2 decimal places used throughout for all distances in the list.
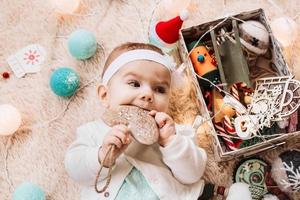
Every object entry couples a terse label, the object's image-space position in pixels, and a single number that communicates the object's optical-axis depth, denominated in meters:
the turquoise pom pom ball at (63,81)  1.76
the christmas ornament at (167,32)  1.74
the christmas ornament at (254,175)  1.66
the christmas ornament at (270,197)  1.64
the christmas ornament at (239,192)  1.62
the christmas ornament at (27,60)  1.84
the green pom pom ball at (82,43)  1.79
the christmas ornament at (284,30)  1.79
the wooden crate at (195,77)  1.64
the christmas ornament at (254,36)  1.72
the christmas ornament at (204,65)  1.73
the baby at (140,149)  1.53
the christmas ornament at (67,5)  1.85
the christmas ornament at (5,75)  1.83
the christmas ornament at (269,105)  1.63
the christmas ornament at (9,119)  1.72
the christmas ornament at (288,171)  1.63
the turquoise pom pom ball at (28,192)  1.66
